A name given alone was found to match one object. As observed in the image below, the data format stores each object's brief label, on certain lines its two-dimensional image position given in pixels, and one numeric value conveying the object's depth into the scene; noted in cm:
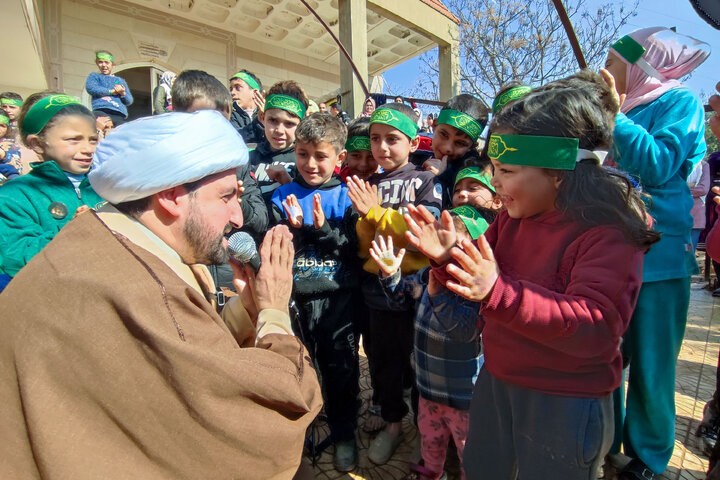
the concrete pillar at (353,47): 780
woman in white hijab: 549
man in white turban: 100
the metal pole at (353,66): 750
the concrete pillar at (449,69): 1042
